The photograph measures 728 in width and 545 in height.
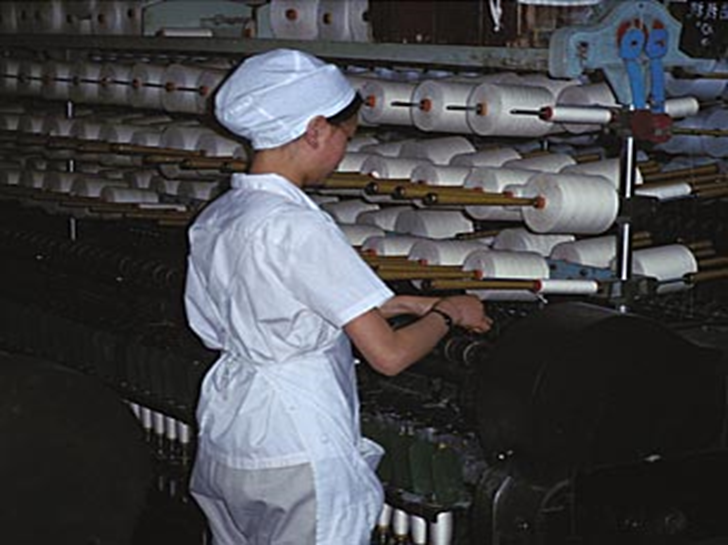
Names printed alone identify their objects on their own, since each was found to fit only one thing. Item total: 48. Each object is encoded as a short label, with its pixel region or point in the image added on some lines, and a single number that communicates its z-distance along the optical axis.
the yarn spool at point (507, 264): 3.13
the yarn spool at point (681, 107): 2.98
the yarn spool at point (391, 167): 3.53
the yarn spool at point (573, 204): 3.02
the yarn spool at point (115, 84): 4.65
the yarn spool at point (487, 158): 3.53
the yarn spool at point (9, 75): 5.33
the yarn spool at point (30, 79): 5.14
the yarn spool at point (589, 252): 3.20
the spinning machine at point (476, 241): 2.63
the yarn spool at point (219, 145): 4.28
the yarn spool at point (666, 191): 3.09
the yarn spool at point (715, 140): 3.37
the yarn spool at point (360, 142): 3.99
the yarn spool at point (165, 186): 4.56
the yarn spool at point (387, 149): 3.79
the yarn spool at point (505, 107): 3.13
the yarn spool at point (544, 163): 3.37
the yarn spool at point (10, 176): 5.22
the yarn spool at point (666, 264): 3.13
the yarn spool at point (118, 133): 4.73
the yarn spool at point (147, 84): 4.47
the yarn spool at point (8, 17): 5.46
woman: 2.41
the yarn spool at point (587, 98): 3.11
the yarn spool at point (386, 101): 3.53
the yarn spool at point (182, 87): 4.33
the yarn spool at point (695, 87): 3.25
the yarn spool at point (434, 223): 3.64
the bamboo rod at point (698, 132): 3.02
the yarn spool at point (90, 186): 4.77
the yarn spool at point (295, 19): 3.88
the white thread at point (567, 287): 2.93
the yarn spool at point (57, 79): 4.96
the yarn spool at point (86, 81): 4.81
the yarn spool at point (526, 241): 3.32
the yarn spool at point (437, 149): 3.66
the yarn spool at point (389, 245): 3.47
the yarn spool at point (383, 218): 3.78
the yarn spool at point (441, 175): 3.36
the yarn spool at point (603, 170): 3.21
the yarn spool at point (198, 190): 4.39
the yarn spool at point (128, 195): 4.58
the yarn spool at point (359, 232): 3.63
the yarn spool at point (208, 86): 4.22
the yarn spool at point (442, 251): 3.33
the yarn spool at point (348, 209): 4.06
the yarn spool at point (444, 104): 3.31
